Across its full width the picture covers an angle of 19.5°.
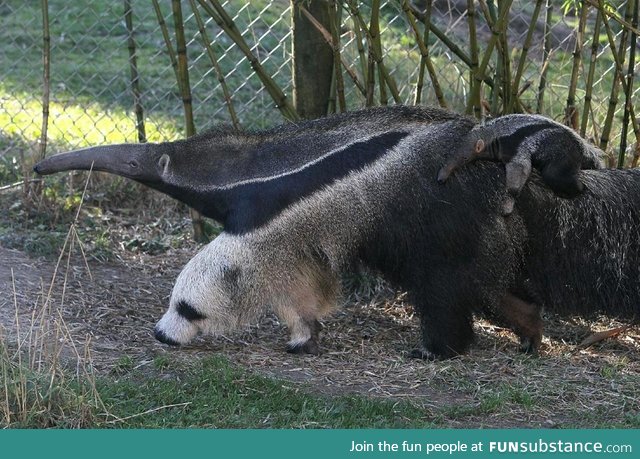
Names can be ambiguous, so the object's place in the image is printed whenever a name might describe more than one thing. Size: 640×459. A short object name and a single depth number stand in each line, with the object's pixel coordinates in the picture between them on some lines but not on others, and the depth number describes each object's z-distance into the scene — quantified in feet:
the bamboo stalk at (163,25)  42.33
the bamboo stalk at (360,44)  39.89
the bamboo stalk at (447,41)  40.84
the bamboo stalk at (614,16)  36.59
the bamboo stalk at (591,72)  41.05
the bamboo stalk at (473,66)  38.68
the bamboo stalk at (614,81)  39.44
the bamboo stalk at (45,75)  46.54
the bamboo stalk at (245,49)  40.32
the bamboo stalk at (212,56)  41.46
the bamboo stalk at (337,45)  39.33
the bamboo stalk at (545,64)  43.58
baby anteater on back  34.39
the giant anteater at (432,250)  34.49
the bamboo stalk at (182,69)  41.16
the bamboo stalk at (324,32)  39.72
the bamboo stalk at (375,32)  37.19
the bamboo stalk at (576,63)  40.99
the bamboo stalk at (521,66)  39.20
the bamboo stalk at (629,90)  39.78
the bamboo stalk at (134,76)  49.65
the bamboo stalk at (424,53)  37.41
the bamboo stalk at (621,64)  39.18
